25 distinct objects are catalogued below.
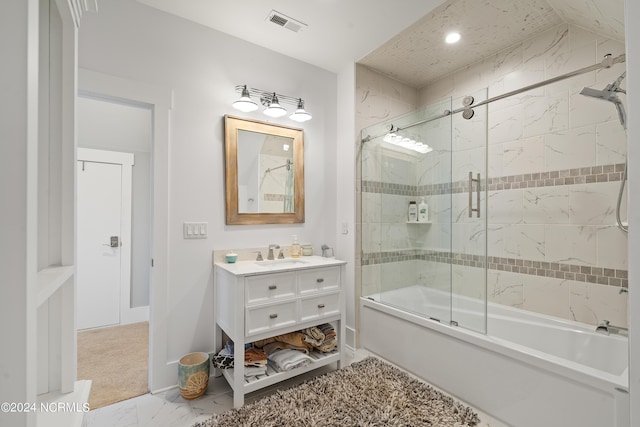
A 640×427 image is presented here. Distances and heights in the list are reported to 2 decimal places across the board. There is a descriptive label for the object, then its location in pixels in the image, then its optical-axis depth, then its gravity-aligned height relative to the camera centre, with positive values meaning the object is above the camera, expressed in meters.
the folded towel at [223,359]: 1.96 -0.99
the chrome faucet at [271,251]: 2.37 -0.30
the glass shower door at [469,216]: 1.92 -0.01
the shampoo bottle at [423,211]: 2.50 +0.03
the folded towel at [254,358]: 1.88 -0.94
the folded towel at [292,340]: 2.14 -0.93
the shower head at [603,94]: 1.50 +0.64
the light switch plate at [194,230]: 2.09 -0.12
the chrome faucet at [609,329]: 1.73 -0.69
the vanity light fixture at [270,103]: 2.21 +0.89
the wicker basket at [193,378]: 1.86 -1.06
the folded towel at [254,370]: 1.85 -1.01
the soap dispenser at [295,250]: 2.44 -0.30
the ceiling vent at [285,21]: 2.07 +1.42
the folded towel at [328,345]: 2.17 -0.99
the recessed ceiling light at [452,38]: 2.27 +1.40
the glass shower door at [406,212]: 2.24 +0.02
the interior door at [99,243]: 3.05 -0.32
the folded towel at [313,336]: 2.15 -0.91
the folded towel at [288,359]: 1.96 -1.00
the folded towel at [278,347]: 2.12 -0.98
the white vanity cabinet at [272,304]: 1.80 -0.61
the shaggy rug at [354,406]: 1.65 -1.17
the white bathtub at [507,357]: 1.37 -0.86
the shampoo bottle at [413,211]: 2.62 +0.03
